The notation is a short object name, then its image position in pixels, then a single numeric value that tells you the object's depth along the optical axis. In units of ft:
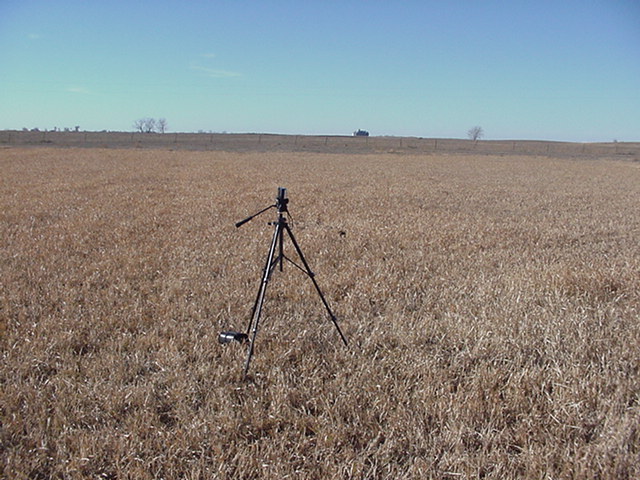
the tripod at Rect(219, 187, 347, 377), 10.05
